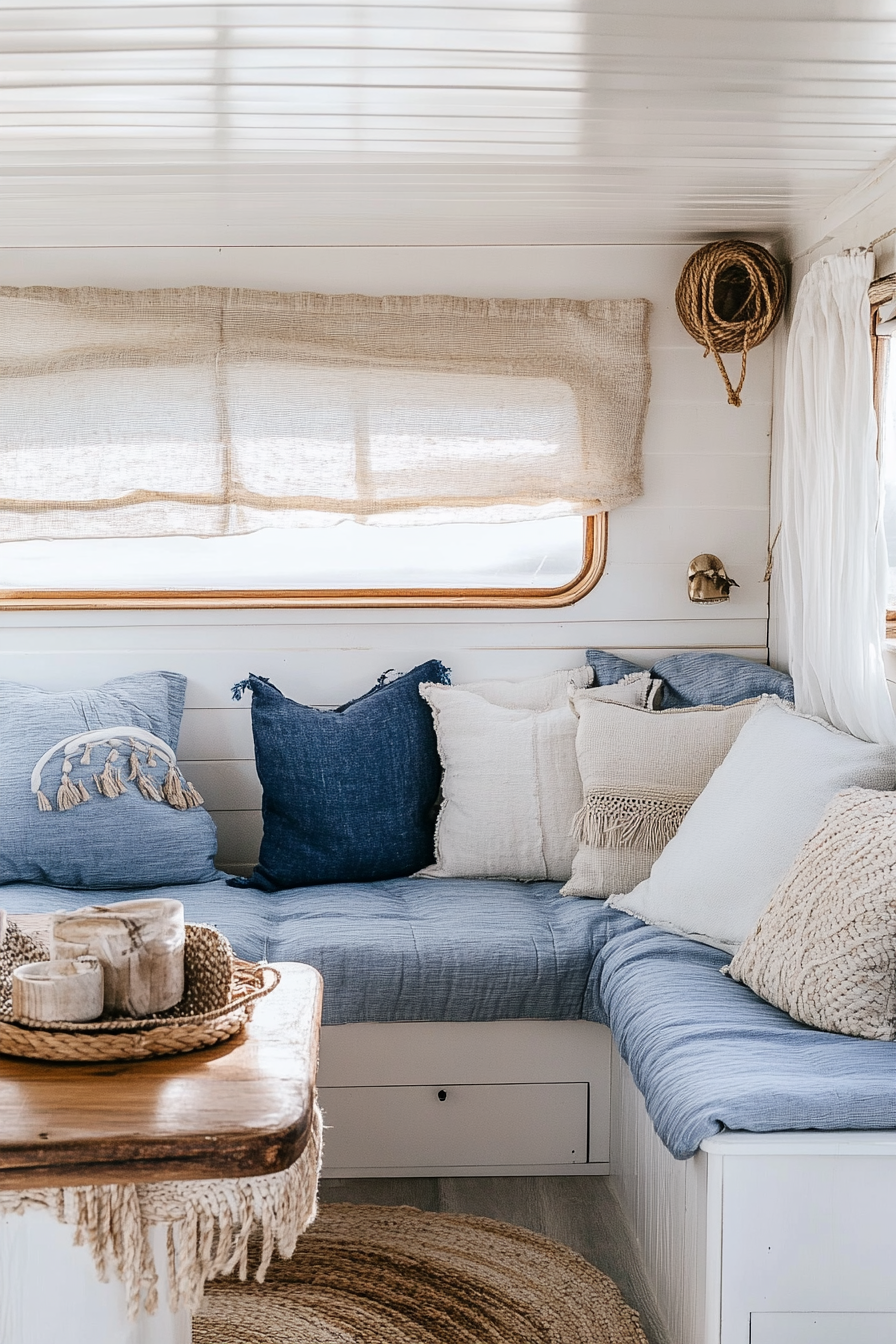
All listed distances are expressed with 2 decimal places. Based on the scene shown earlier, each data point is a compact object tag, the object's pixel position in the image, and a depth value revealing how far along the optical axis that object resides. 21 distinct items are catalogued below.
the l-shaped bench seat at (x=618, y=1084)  1.76
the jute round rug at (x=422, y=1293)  2.07
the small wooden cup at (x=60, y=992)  1.53
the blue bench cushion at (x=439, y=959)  2.64
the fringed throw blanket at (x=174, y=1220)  1.35
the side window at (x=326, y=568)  3.50
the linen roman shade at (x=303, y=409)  3.39
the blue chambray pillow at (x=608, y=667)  3.44
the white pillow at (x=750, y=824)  2.42
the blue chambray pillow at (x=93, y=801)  2.99
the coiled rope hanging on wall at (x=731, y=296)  3.31
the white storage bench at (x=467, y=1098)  2.70
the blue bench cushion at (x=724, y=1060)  1.76
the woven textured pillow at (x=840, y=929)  1.97
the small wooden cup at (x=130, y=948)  1.57
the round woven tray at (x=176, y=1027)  1.50
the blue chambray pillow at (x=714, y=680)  3.23
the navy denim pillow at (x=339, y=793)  3.19
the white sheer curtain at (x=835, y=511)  2.75
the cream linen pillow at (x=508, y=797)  3.17
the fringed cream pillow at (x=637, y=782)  2.96
